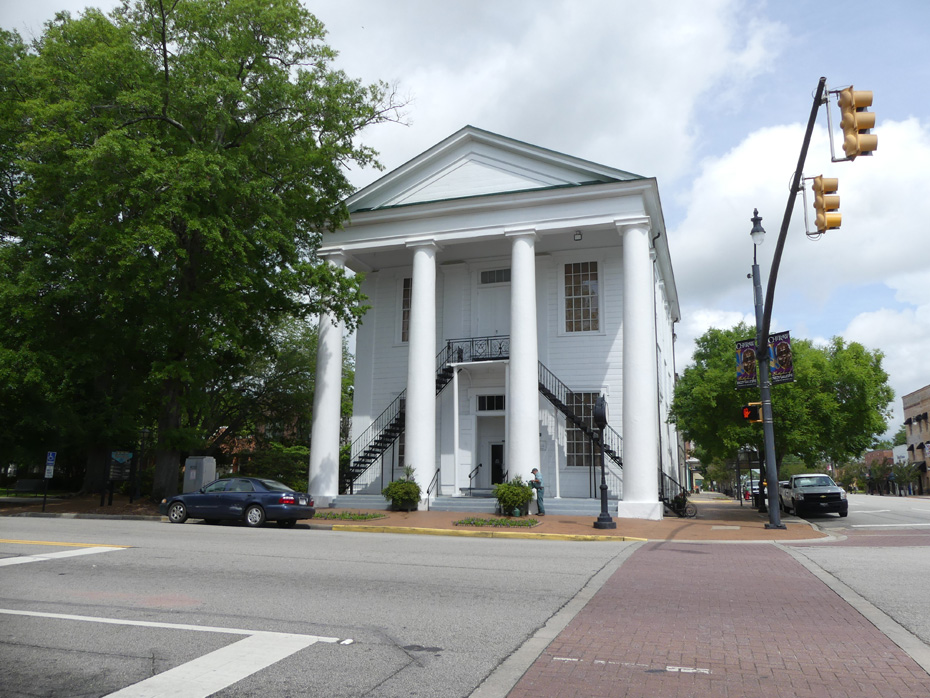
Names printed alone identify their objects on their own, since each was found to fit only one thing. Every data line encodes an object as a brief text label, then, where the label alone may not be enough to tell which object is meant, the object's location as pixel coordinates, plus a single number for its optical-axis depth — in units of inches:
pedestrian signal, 724.7
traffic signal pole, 710.5
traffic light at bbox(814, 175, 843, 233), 401.4
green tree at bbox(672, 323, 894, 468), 916.0
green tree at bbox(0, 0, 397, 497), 805.9
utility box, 928.3
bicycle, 944.3
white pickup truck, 1007.0
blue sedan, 737.0
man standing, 828.4
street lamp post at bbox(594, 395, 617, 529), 709.9
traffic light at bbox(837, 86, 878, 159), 342.0
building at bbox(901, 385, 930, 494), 2896.2
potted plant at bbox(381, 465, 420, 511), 877.8
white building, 887.7
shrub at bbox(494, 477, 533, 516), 810.8
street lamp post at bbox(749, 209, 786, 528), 713.6
